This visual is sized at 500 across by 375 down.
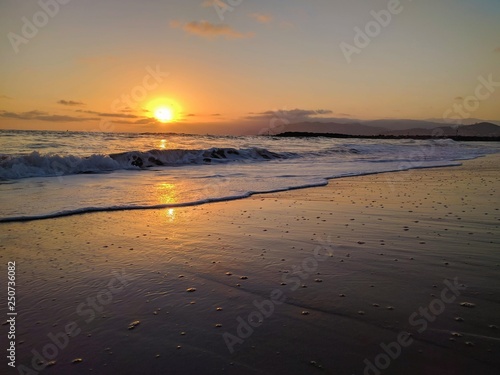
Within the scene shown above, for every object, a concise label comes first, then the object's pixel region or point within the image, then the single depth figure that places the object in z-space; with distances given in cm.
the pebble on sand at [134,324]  331
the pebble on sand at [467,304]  359
